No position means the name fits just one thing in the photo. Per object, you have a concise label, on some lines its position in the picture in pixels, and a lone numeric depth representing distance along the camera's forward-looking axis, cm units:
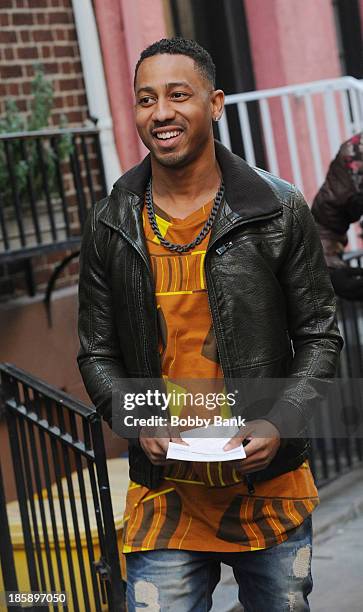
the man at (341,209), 679
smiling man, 453
